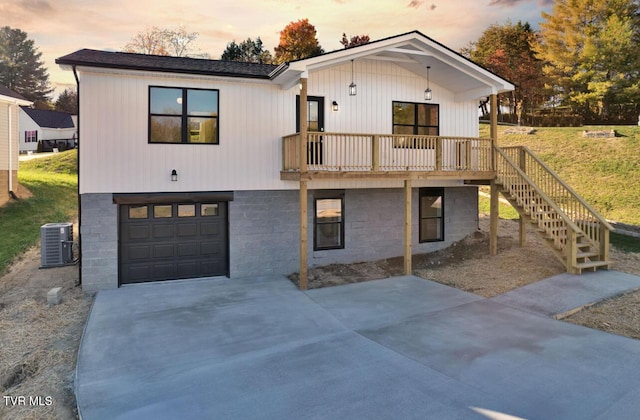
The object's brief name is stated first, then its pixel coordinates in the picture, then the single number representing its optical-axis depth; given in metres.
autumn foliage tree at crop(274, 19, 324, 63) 38.28
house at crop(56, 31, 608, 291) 9.52
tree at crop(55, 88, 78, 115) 53.34
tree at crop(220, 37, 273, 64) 40.53
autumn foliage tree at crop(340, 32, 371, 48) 40.06
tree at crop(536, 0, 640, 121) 30.11
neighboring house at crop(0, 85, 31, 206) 16.81
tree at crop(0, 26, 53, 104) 52.03
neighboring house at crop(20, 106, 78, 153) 35.75
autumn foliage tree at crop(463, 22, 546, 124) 35.47
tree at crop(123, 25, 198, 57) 35.91
